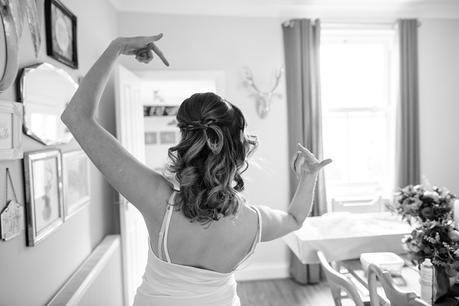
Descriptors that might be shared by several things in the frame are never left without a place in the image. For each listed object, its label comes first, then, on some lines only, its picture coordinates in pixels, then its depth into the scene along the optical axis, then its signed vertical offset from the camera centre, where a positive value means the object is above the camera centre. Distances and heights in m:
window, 3.66 +0.24
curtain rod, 3.45 +1.18
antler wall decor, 3.39 +0.48
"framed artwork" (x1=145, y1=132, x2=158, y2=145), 5.36 +0.10
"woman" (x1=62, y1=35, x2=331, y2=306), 0.81 -0.12
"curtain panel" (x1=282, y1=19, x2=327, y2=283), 3.37 +0.46
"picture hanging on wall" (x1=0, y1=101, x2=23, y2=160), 1.15 +0.06
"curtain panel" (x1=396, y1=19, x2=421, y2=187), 3.53 +0.32
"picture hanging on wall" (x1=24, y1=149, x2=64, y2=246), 1.34 -0.20
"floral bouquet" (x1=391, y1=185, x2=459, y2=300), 1.46 -0.47
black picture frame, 1.65 +0.59
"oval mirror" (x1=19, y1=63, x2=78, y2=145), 1.36 +0.21
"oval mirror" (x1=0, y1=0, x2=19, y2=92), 1.14 +0.34
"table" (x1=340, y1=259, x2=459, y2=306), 1.49 -0.72
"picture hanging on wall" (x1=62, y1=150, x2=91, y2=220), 1.82 -0.20
